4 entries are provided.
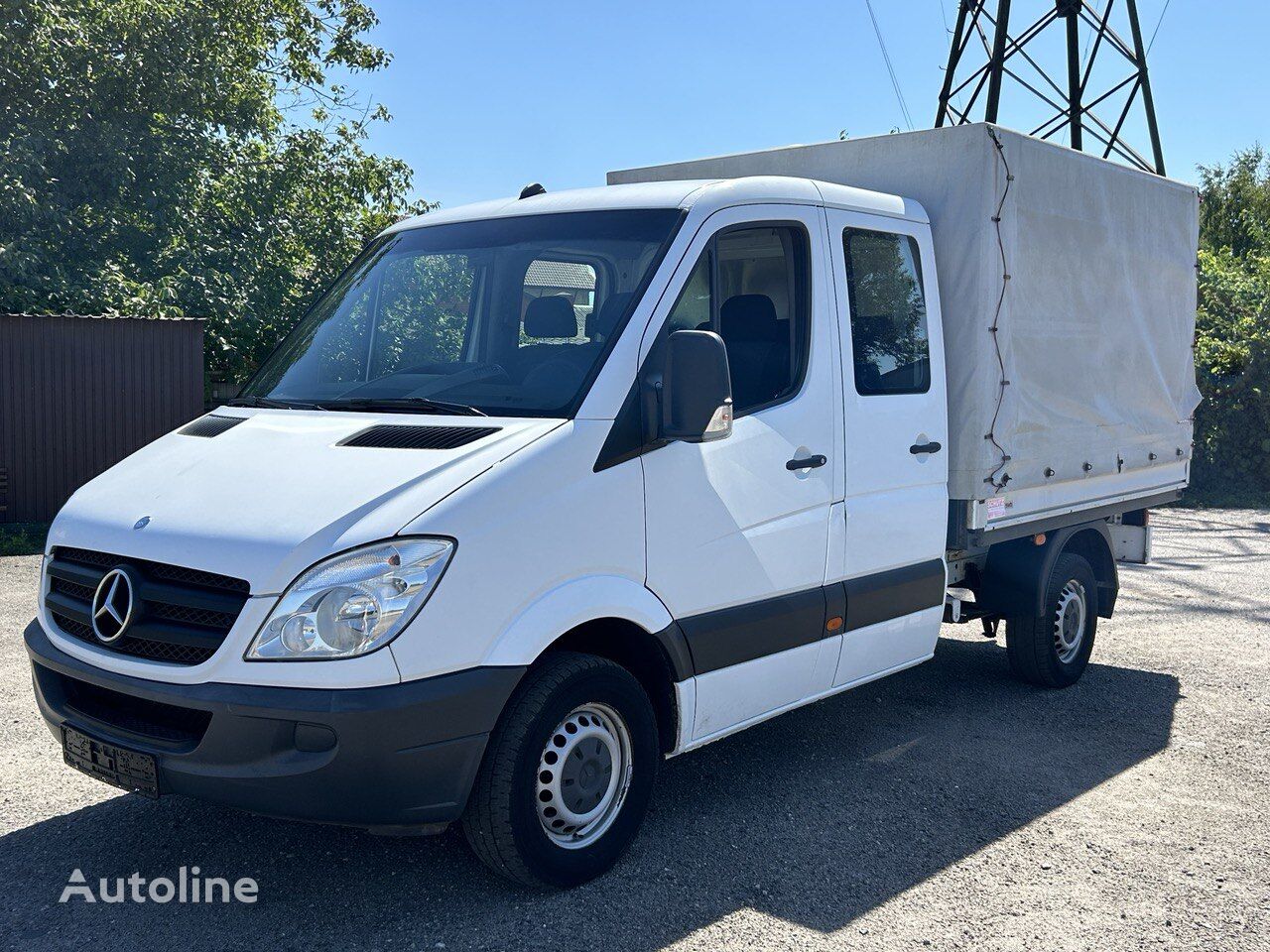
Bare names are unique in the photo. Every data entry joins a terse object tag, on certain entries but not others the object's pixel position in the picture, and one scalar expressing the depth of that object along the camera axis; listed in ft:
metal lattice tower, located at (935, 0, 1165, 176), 58.54
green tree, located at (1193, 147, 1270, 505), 57.67
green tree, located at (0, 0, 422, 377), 46.68
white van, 11.32
